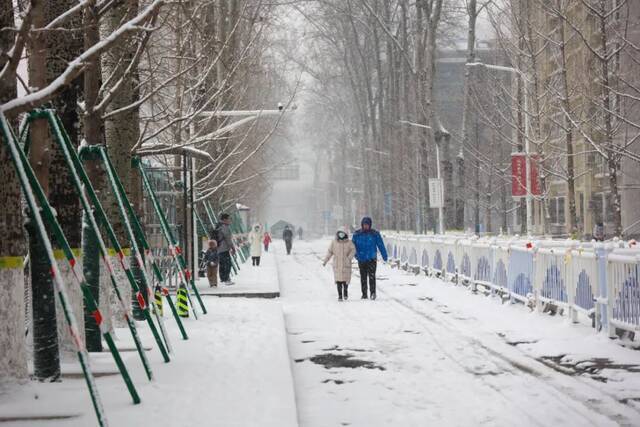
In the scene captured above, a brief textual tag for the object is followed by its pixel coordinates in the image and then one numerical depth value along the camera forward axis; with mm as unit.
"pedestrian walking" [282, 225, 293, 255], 56097
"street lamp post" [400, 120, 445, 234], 38869
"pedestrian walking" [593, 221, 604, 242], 40719
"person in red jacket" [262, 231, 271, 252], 63562
